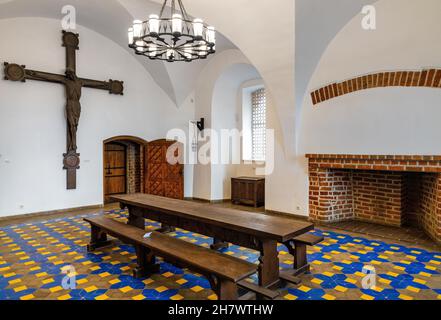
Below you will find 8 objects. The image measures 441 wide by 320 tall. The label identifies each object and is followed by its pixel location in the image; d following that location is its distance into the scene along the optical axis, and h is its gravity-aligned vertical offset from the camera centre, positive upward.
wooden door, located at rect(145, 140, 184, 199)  8.09 -0.44
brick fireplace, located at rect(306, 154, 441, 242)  4.98 -0.67
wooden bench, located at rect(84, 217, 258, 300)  2.48 -0.92
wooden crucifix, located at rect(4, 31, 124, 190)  6.61 +1.30
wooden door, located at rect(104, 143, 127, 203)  8.29 -0.34
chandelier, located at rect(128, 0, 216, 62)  3.39 +1.47
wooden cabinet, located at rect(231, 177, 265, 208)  7.40 -0.87
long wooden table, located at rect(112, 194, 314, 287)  2.94 -0.72
